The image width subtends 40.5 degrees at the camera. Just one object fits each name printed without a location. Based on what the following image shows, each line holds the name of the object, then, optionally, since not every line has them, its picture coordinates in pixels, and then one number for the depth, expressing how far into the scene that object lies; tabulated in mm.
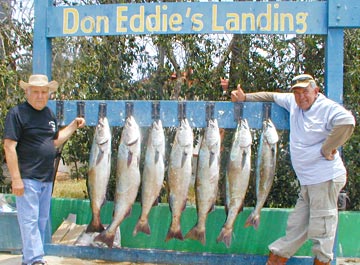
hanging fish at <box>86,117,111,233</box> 4574
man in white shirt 4145
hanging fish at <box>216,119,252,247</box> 4484
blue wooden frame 4641
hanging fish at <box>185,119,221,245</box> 4477
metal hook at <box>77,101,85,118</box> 4906
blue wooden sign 4656
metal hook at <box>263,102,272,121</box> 4680
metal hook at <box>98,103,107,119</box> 4816
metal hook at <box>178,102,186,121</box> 4727
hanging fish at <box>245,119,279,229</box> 4500
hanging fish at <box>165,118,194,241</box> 4473
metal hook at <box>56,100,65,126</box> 4946
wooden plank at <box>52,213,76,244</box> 5422
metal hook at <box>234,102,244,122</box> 4707
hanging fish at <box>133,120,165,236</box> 4523
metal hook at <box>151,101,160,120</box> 4758
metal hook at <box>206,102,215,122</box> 4715
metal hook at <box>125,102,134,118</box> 4789
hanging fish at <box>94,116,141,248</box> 4535
